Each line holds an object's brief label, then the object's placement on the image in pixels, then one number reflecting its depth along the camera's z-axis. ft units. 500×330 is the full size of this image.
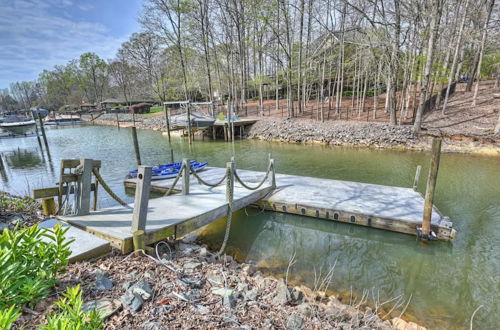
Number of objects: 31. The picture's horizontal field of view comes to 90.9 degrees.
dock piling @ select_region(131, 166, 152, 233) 11.57
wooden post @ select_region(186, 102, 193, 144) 63.81
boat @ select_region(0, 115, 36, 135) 88.17
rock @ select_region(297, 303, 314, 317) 9.34
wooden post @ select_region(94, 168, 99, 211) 17.38
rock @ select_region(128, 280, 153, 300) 8.71
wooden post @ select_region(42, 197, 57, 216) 16.84
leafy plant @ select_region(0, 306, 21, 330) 4.40
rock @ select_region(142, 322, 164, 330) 7.28
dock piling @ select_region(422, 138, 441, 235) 17.38
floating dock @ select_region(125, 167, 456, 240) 19.33
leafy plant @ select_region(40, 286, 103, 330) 4.70
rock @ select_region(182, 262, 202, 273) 11.70
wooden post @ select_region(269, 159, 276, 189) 26.49
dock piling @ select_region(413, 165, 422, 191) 24.91
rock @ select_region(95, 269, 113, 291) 8.92
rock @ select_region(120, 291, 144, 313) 8.09
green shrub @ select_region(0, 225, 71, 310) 6.47
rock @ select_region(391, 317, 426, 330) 11.32
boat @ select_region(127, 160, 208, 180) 33.12
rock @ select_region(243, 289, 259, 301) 9.90
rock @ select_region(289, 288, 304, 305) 10.67
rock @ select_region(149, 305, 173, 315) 8.03
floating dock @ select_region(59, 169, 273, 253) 13.37
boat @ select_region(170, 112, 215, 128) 69.21
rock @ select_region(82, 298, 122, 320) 7.71
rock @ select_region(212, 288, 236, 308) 9.05
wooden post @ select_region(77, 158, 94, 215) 14.78
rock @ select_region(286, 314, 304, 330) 8.28
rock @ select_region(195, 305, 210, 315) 8.37
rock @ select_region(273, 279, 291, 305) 10.18
